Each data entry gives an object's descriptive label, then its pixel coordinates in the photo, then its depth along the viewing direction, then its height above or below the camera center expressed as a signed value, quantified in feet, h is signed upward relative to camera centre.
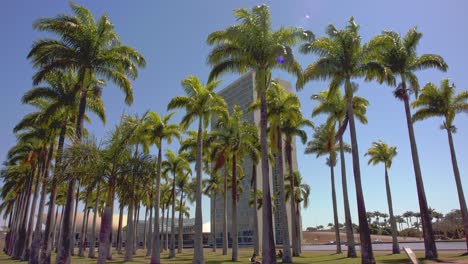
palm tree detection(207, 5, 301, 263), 68.80 +35.73
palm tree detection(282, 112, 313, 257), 114.01 +30.82
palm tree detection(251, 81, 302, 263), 103.55 +34.63
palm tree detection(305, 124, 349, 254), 130.11 +29.75
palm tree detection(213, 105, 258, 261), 113.91 +27.59
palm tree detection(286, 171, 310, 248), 163.40 +16.17
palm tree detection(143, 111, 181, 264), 106.93 +30.55
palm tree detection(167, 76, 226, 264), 94.63 +33.64
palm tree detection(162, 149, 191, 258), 144.05 +26.35
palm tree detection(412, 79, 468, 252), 100.58 +34.47
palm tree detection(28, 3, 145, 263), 66.64 +34.63
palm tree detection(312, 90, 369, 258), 108.06 +35.84
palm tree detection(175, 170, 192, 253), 160.45 +21.08
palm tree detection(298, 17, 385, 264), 77.00 +36.07
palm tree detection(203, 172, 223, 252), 170.81 +21.95
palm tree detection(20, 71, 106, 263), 80.33 +30.86
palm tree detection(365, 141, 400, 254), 130.21 +26.27
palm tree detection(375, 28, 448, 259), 89.92 +41.07
